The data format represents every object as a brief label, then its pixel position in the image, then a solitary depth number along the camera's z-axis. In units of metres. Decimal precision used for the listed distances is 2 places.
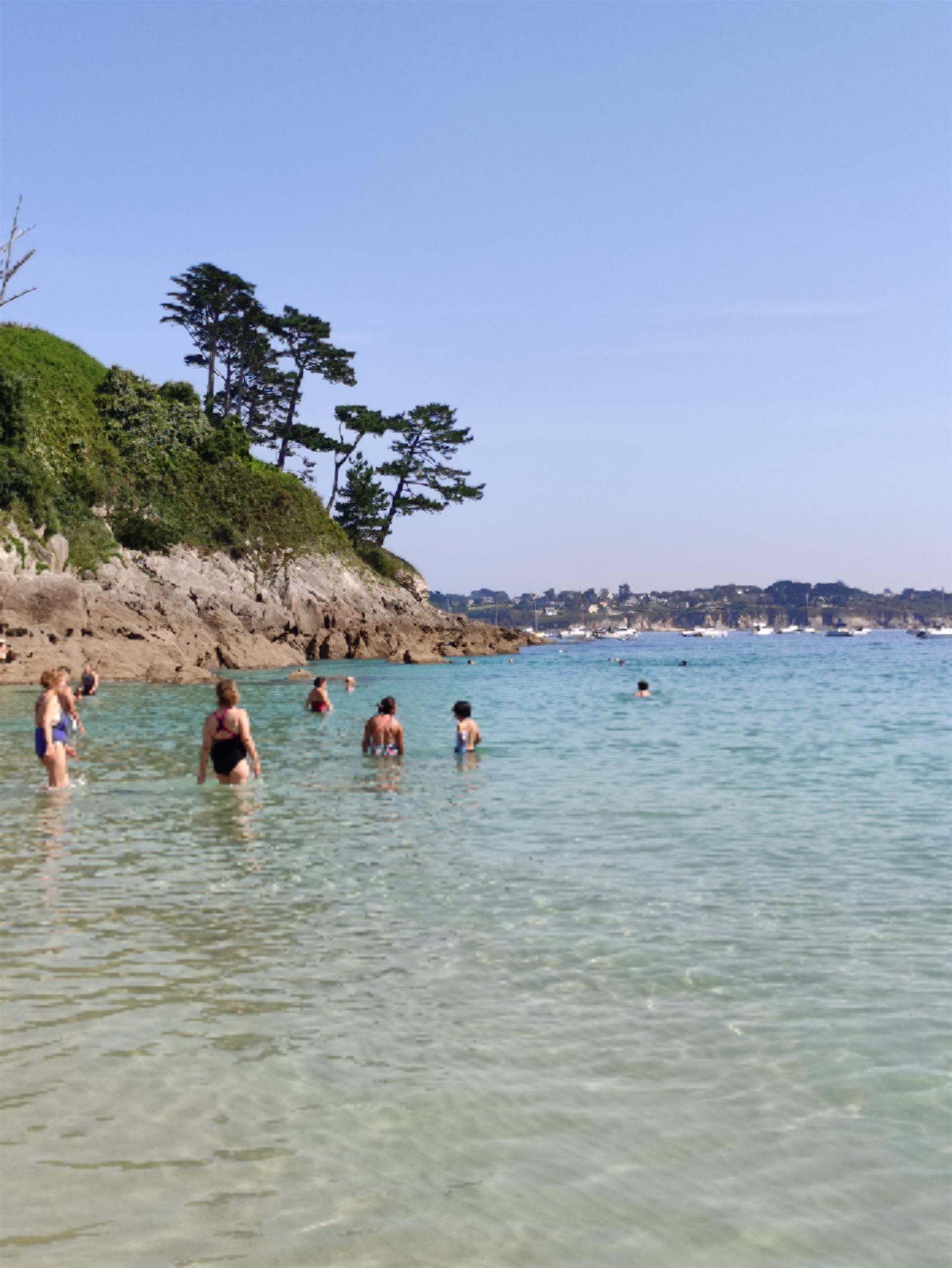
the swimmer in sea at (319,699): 27.27
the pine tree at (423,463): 92.31
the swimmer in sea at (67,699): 16.67
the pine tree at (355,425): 87.75
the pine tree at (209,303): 79.56
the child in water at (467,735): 20.36
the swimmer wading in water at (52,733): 15.27
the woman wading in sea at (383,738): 19.84
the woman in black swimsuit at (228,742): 14.72
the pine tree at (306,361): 82.81
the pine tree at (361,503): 88.50
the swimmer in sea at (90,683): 33.97
